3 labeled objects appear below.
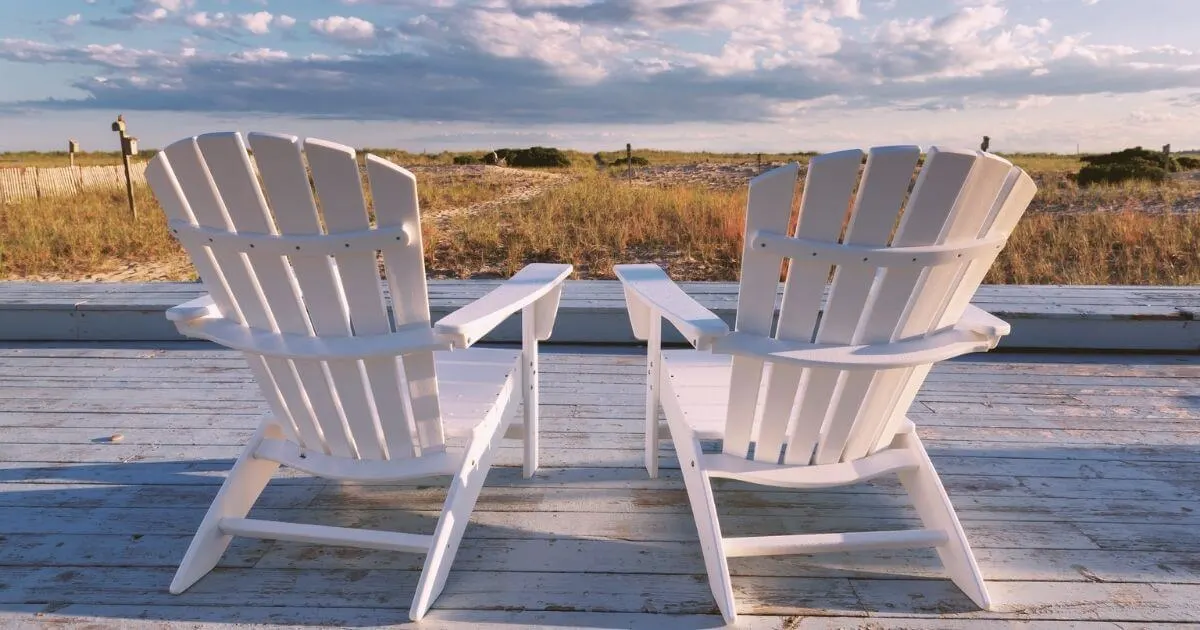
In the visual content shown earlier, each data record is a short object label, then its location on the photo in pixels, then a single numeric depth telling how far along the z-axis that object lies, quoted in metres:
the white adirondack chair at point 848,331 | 1.35
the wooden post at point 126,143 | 8.92
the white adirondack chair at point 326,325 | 1.39
